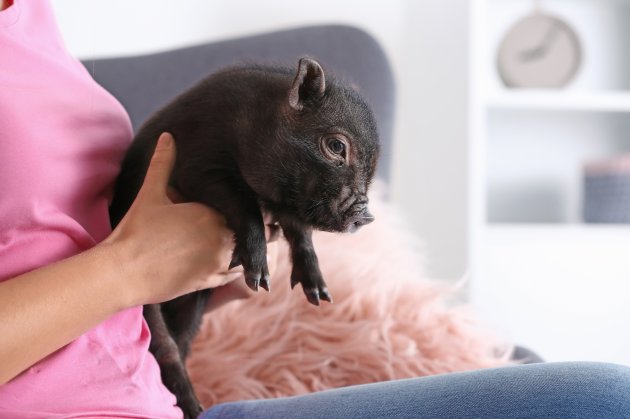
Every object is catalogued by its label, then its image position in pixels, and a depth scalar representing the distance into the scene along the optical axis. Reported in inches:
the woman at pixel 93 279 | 40.5
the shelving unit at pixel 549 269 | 86.3
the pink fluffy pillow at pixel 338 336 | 57.7
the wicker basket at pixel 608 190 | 86.8
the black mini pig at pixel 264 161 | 42.8
